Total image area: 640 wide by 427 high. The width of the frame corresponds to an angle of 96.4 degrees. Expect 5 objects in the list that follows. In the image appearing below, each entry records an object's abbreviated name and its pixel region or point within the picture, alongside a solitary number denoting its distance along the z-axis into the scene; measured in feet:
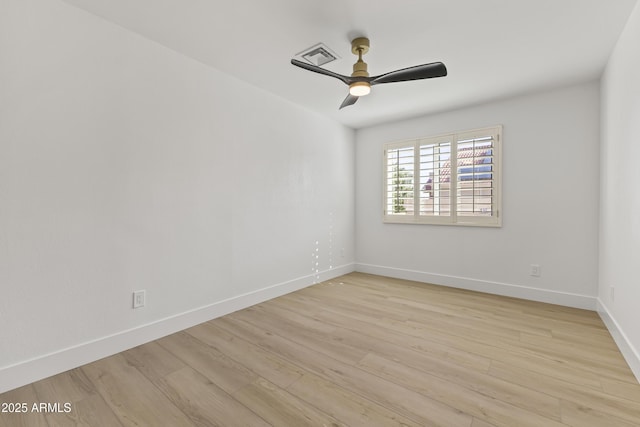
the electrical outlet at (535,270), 10.80
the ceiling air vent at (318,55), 7.80
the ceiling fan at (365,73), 6.81
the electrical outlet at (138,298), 7.32
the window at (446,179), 11.69
